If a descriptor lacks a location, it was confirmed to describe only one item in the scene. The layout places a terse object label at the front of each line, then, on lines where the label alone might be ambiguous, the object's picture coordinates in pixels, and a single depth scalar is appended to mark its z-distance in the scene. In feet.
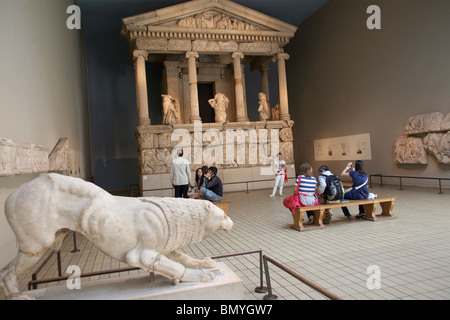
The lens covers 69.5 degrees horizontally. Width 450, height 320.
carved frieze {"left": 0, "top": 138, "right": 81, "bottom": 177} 13.94
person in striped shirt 21.55
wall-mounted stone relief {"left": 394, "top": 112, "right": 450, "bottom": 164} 34.60
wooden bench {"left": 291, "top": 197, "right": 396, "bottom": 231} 21.72
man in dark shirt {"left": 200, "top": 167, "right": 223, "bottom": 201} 23.61
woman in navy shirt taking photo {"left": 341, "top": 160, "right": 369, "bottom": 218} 23.21
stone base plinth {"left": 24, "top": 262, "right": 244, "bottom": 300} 9.07
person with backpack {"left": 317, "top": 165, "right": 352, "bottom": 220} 22.36
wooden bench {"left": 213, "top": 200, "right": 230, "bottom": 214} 22.50
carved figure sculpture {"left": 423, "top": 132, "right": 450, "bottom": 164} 34.24
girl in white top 38.73
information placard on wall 47.91
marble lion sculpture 8.57
